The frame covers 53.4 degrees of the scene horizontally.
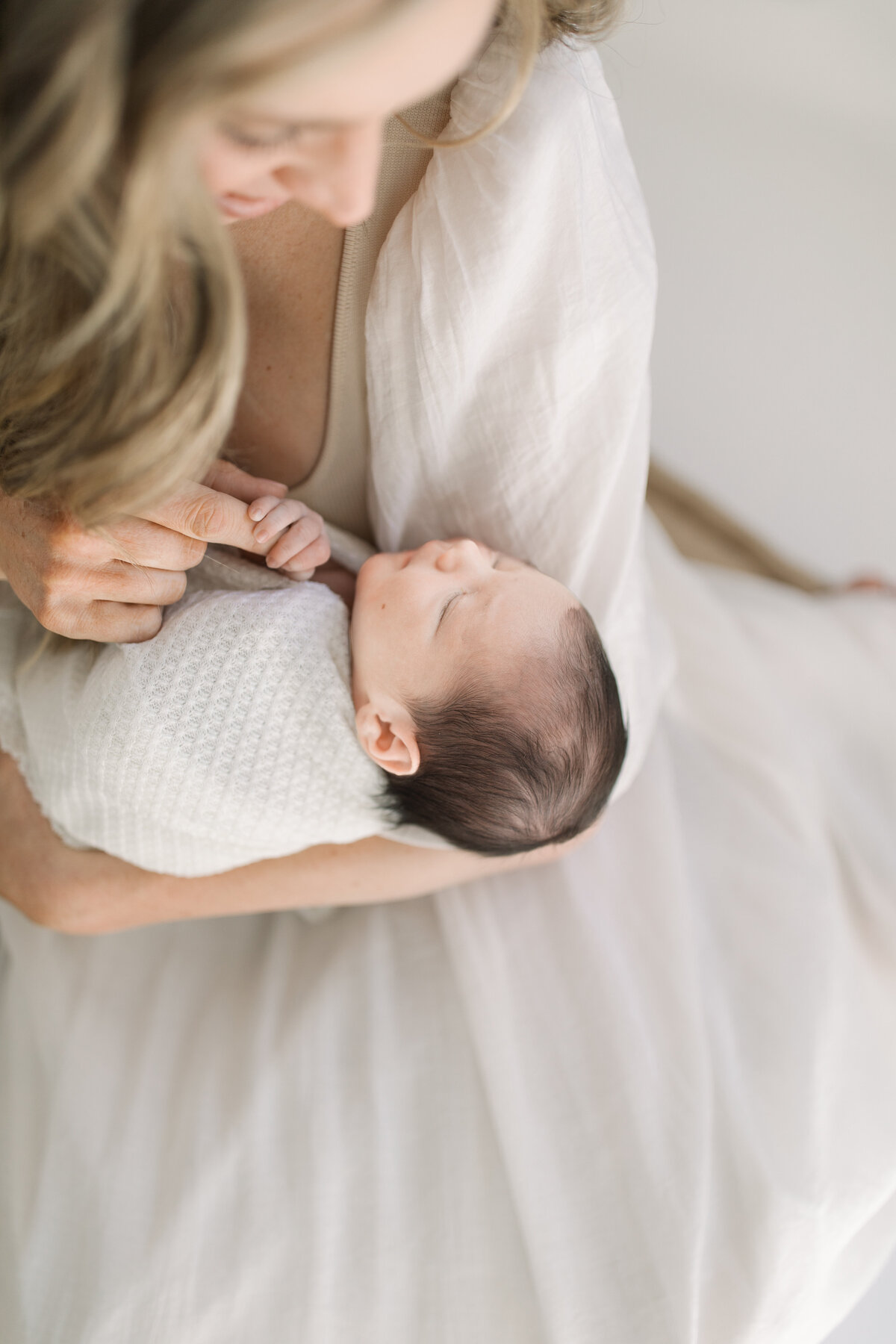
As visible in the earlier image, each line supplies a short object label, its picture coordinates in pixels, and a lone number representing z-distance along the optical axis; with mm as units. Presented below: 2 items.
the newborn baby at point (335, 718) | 825
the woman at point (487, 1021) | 807
